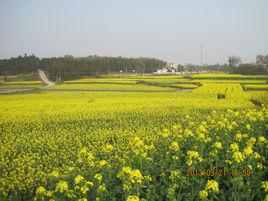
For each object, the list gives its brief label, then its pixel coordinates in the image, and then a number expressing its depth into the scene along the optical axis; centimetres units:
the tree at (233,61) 9688
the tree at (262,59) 8671
